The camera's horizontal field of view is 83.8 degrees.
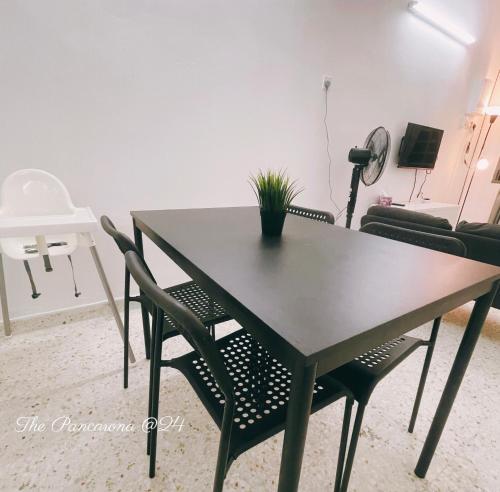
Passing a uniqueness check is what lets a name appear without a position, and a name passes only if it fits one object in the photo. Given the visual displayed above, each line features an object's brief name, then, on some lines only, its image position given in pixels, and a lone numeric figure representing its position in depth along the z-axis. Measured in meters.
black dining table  0.46
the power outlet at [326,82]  2.44
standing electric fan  2.26
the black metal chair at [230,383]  0.53
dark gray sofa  1.65
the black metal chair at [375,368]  0.79
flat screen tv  3.26
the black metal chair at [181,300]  0.88
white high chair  1.22
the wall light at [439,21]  2.77
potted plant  0.98
